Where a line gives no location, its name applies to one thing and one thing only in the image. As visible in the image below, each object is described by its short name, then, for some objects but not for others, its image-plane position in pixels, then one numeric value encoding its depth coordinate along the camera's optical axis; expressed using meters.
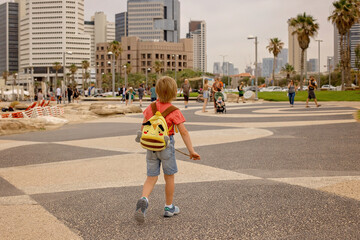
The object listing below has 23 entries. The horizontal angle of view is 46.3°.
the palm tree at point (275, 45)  89.19
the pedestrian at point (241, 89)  32.19
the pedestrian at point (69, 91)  42.92
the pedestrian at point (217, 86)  20.84
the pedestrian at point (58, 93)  44.41
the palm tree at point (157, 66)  141.25
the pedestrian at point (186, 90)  26.86
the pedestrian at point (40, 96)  39.01
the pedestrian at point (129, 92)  32.11
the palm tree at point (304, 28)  59.69
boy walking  4.41
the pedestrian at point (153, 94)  27.03
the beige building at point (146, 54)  182.50
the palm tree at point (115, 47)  89.06
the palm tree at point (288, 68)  114.03
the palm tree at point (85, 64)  148.62
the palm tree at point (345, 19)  50.47
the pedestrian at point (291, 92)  26.23
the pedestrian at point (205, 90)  22.84
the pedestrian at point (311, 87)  23.68
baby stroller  21.03
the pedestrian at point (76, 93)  41.14
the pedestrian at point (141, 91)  31.48
